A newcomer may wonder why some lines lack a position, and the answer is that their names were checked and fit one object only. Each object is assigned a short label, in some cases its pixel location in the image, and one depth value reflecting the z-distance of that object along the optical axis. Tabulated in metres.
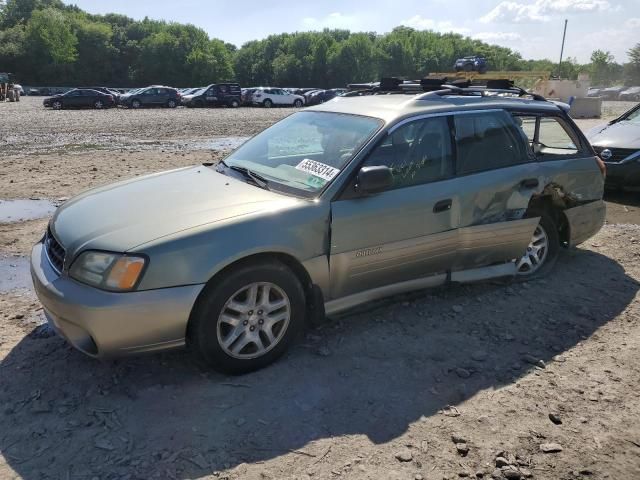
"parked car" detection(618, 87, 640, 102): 61.22
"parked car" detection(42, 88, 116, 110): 33.38
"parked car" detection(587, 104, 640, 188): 7.88
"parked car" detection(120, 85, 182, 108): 36.50
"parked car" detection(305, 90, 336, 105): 41.00
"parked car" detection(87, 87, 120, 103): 36.31
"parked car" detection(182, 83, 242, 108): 37.59
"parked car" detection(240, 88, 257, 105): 39.66
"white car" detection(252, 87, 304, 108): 39.47
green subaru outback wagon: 3.02
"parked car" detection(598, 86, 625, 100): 65.00
